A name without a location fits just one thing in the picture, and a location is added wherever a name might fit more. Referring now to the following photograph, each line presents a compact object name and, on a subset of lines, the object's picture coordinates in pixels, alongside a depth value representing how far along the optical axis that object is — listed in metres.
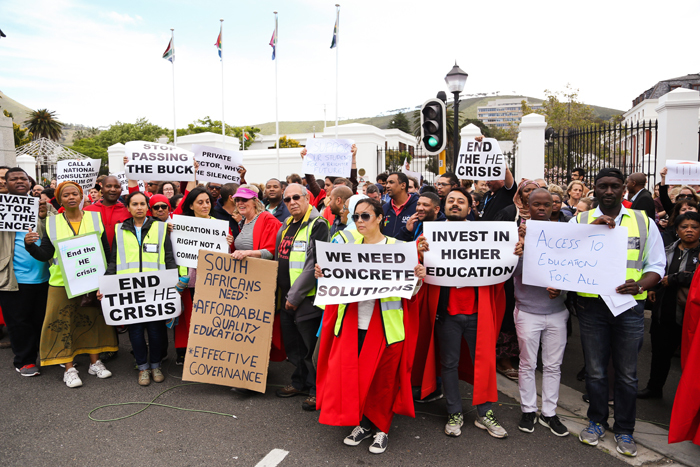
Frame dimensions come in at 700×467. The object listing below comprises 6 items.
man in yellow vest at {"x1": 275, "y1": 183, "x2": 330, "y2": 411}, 4.61
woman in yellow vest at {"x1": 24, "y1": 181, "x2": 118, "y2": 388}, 5.41
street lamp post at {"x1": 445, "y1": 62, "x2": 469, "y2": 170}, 9.90
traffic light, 8.20
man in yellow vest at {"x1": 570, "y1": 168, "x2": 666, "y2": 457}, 3.77
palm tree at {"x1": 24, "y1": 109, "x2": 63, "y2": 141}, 76.50
